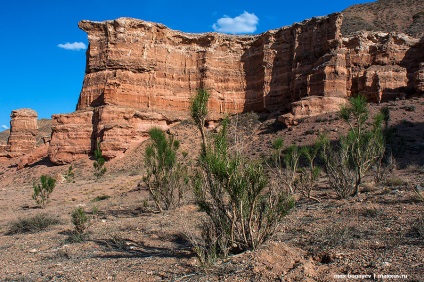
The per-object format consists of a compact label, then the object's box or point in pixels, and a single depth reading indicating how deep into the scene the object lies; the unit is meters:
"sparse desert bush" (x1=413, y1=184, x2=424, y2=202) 8.69
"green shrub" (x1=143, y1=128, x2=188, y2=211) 13.00
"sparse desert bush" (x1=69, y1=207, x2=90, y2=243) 9.38
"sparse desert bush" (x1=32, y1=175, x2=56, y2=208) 18.04
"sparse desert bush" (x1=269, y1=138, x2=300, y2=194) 11.78
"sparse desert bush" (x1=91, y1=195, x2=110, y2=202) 18.30
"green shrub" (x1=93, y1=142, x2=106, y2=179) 29.13
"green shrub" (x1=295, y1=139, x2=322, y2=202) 12.01
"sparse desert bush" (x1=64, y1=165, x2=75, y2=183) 30.17
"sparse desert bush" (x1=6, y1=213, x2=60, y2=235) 11.19
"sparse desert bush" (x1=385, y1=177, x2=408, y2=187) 12.12
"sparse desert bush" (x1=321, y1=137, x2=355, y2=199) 11.15
